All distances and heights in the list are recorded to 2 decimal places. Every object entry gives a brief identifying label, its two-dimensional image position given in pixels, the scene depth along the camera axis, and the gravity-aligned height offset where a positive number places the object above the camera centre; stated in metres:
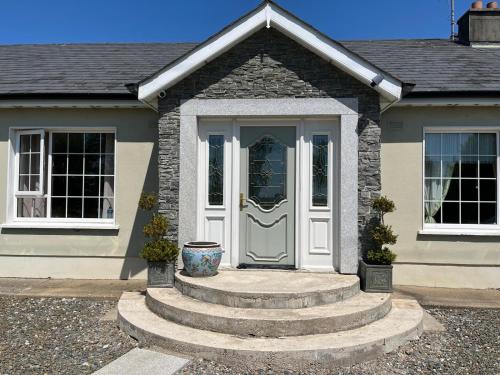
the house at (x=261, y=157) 6.56 +0.74
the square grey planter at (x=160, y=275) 6.24 -1.25
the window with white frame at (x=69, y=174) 8.11 +0.43
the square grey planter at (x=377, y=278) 6.05 -1.23
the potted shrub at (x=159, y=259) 6.24 -1.00
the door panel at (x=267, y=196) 6.90 +0.02
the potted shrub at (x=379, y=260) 6.06 -0.97
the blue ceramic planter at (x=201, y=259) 6.09 -0.97
